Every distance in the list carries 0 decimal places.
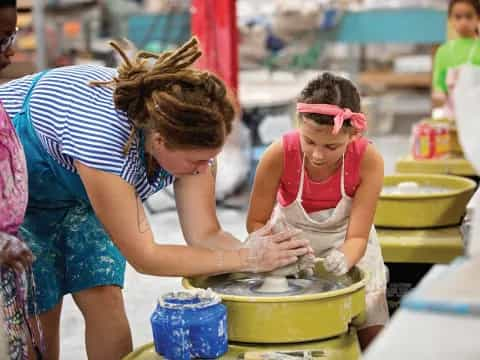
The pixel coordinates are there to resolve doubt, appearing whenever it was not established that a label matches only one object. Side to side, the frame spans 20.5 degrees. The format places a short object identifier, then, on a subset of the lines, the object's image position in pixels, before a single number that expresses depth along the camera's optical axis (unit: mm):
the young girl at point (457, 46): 6205
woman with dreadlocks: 2912
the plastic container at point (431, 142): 4634
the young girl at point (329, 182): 3354
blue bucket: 2776
